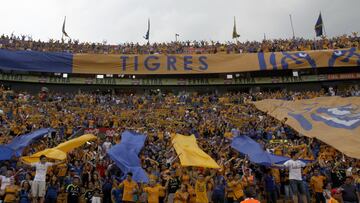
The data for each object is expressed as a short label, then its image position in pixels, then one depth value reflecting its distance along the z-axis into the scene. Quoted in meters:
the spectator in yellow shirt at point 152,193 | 9.26
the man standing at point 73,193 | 9.57
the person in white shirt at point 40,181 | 9.39
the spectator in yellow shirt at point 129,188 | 9.35
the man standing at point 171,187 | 10.22
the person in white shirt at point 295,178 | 10.41
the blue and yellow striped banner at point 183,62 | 31.04
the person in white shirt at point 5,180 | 9.23
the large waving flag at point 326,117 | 14.80
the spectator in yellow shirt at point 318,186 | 10.83
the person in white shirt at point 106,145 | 14.45
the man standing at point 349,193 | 8.75
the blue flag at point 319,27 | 38.37
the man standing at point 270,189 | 11.21
